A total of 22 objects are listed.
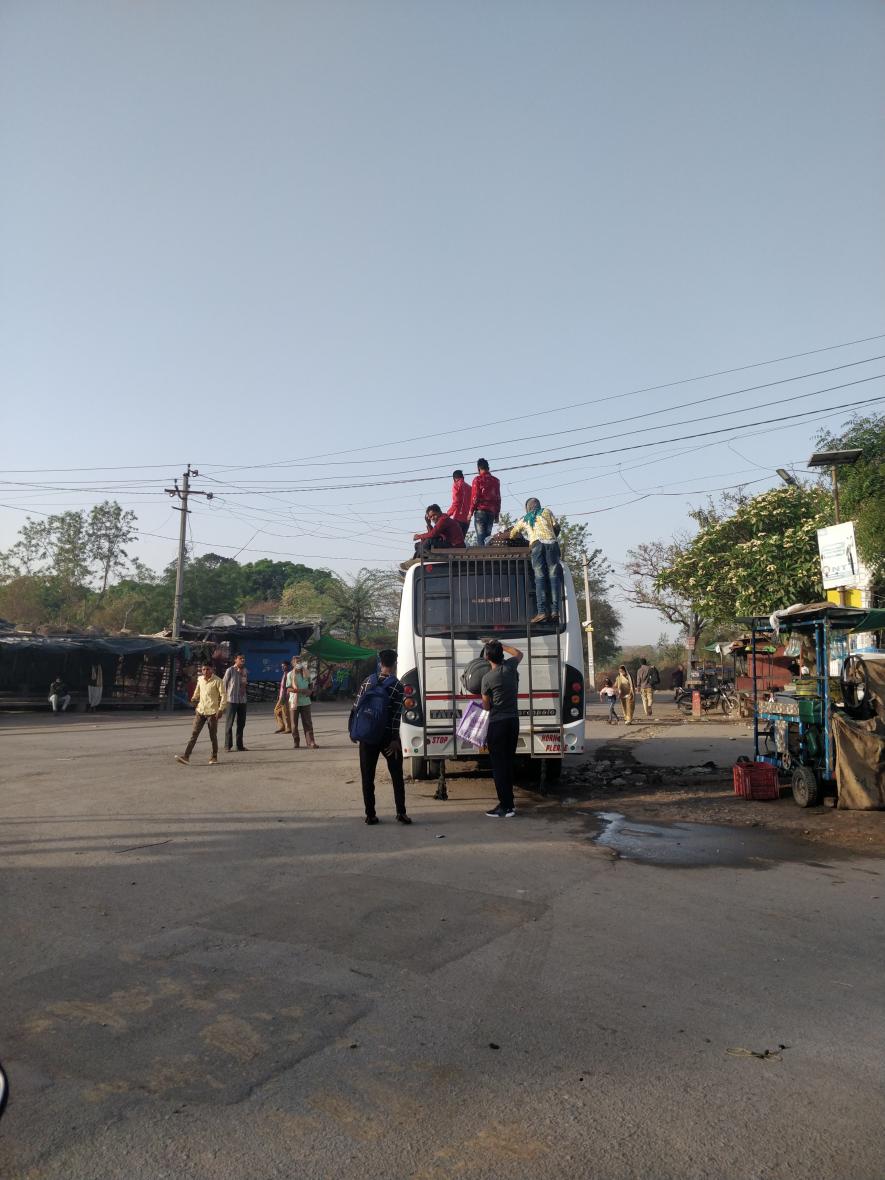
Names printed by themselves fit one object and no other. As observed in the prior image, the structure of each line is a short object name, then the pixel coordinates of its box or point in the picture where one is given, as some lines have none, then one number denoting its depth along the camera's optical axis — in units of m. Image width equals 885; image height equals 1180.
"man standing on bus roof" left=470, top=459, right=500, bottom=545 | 13.67
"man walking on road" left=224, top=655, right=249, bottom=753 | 15.02
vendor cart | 9.41
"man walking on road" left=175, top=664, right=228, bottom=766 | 13.19
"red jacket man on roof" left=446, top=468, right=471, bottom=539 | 13.69
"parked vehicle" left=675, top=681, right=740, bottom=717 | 27.25
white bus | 10.10
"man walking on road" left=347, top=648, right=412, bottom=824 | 8.34
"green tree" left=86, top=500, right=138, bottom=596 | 58.22
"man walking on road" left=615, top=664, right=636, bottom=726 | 23.95
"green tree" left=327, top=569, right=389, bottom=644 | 52.22
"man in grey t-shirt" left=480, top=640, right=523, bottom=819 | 9.12
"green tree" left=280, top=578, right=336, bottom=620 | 52.94
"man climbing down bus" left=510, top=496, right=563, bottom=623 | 10.30
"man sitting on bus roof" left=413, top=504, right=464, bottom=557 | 12.24
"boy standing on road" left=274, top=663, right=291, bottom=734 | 18.41
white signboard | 15.16
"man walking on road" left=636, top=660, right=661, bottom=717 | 26.00
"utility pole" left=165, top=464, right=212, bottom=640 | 34.13
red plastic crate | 10.20
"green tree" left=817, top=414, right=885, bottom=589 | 19.19
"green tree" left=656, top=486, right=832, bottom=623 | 25.28
